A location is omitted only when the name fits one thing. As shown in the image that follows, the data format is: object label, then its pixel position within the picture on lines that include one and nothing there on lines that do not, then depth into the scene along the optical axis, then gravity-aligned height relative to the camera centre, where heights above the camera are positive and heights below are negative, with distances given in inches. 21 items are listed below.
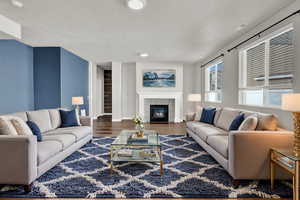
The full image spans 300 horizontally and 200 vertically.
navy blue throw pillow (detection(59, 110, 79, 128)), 147.3 -17.8
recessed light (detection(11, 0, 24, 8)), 100.6 +55.6
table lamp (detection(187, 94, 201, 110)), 222.5 +1.1
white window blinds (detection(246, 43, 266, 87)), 134.2 +26.4
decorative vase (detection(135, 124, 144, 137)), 118.7 -23.3
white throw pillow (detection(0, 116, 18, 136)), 84.0 -14.9
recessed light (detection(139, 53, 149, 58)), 230.2 +57.9
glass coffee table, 99.7 -34.7
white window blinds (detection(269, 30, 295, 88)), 106.6 +24.3
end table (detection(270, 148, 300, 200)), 66.4 -27.2
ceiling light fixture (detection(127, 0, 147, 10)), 98.6 +54.7
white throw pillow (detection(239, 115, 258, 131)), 96.0 -14.4
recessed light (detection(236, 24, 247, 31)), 132.6 +55.8
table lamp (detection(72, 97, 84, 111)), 199.9 -4.0
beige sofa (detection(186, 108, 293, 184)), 83.4 -25.0
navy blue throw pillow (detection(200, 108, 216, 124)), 163.9 -16.8
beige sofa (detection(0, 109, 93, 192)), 76.6 -27.9
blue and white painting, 291.4 +33.2
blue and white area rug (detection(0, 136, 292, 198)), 77.2 -42.2
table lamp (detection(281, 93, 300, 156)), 72.6 -4.3
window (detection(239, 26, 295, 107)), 109.3 +21.2
